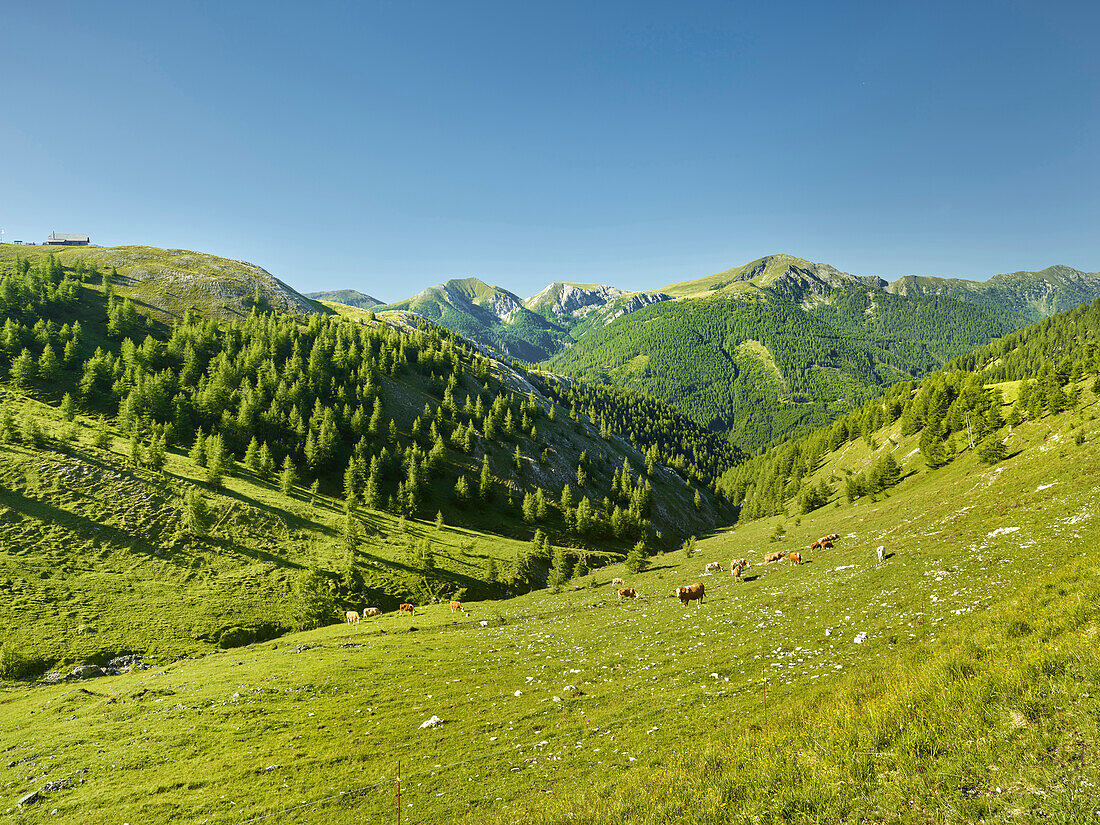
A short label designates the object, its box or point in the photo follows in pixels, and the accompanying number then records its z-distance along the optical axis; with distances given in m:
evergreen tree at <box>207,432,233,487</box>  67.50
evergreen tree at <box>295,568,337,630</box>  45.31
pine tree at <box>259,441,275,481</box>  85.50
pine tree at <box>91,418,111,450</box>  67.12
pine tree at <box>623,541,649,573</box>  60.84
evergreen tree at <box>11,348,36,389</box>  91.75
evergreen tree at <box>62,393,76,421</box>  78.12
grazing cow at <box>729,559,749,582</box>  39.25
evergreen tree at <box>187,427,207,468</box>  75.56
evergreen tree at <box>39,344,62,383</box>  95.44
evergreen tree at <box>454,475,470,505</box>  104.75
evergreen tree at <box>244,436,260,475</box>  86.00
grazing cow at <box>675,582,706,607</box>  33.03
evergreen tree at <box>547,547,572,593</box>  56.31
